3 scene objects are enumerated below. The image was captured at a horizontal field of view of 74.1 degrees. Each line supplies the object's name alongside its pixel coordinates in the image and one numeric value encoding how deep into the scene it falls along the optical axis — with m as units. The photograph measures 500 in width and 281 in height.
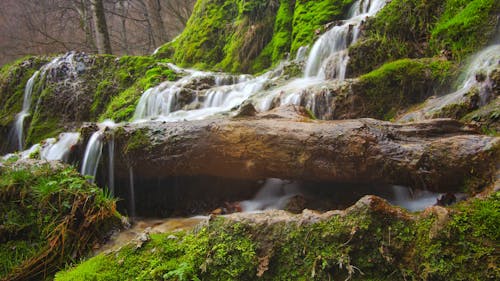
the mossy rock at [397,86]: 4.64
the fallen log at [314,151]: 2.64
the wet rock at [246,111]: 3.96
